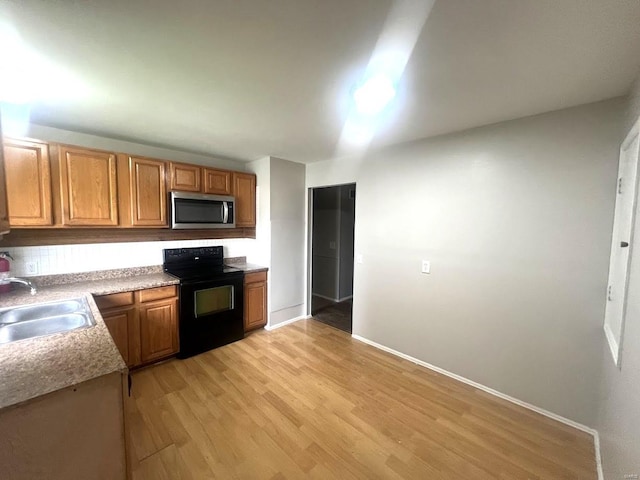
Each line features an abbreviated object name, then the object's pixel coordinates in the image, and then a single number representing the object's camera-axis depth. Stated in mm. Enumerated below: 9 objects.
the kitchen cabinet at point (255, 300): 3301
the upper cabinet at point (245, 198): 3418
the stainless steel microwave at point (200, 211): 2852
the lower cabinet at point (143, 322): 2301
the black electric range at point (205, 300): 2721
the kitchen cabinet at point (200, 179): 2904
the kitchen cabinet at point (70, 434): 883
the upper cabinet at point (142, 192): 2572
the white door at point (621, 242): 1302
